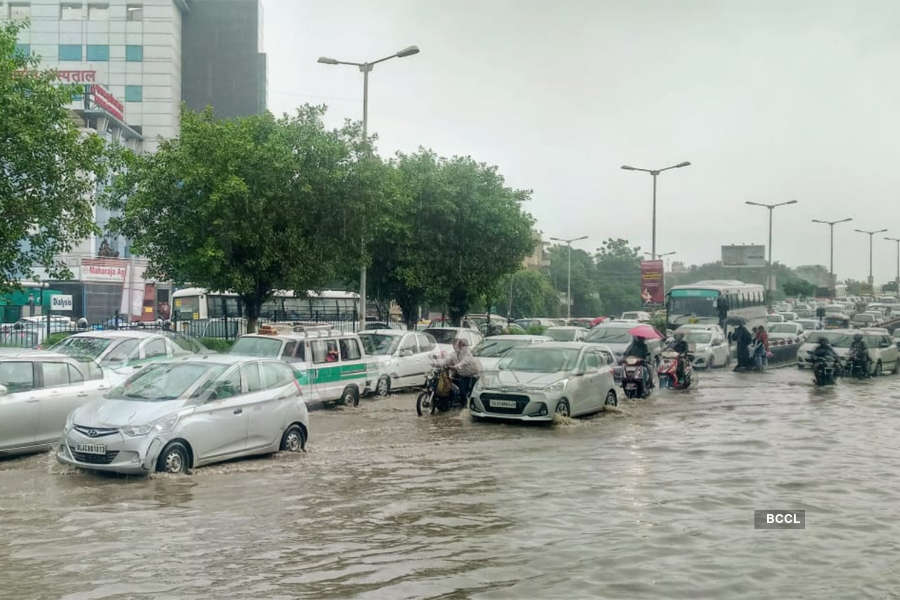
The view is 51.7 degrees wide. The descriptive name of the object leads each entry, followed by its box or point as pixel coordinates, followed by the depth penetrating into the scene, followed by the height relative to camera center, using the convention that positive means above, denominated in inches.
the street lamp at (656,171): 1924.2 +276.5
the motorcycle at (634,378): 930.7 -74.4
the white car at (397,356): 924.0 -56.7
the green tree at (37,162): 696.4 +105.1
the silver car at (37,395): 499.2 -55.1
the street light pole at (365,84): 1097.8 +267.7
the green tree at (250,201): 945.5 +103.8
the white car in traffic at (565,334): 1294.3 -43.3
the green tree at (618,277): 4303.6 +143.7
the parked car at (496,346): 955.8 -46.6
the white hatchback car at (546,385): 678.5 -62.3
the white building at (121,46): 3260.3 +887.5
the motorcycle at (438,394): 761.0 -76.6
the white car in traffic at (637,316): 2258.9 -30.7
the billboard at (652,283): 2105.1 +48.5
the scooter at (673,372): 1034.1 -75.8
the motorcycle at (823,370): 1080.8 -74.7
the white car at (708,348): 1348.4 -63.8
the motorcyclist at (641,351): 948.0 -49.2
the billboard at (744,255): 4050.2 +220.3
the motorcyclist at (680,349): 1035.9 -50.4
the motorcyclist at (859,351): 1228.5 -59.0
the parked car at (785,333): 1907.0 -57.9
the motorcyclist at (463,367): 773.9 -54.3
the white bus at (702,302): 1763.0 +5.2
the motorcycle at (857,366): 1228.5 -78.8
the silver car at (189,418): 442.3 -60.8
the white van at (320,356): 750.5 -47.7
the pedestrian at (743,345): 1325.0 -57.8
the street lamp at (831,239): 3324.3 +249.0
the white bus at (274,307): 1806.1 -13.9
